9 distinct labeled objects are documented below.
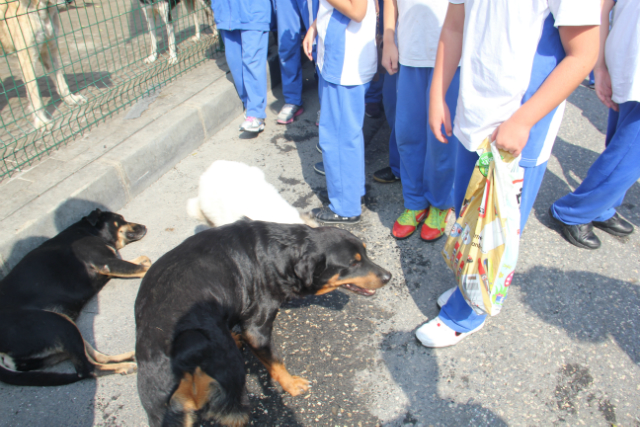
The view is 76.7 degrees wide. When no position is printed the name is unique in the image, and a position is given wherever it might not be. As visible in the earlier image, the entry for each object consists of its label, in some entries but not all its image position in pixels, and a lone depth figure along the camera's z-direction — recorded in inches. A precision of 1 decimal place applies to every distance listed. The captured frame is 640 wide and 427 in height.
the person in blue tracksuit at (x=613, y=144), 91.5
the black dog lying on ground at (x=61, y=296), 85.0
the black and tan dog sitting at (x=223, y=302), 67.4
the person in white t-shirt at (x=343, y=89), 102.0
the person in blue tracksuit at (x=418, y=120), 95.3
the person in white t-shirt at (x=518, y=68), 56.4
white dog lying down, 110.0
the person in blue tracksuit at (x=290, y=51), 173.2
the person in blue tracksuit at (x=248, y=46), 160.9
